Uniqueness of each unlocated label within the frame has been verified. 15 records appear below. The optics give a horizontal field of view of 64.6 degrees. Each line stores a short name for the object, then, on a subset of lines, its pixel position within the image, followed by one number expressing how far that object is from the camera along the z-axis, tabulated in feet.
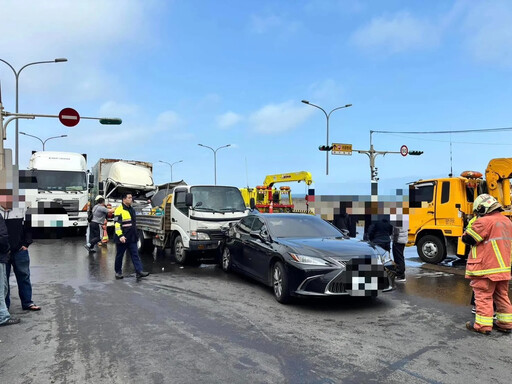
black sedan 19.24
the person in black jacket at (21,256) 17.90
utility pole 104.74
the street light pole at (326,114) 111.30
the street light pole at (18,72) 64.98
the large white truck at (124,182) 62.64
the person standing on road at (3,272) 16.17
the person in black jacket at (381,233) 25.49
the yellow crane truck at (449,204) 32.07
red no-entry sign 52.49
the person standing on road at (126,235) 27.48
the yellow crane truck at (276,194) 81.20
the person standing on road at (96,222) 41.61
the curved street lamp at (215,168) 174.54
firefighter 16.03
